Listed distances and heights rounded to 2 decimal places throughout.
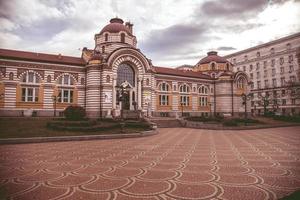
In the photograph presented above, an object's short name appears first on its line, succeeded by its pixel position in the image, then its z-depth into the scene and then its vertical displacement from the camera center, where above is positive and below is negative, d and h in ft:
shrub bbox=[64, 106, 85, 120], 81.25 -0.46
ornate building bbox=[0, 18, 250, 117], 111.34 +17.29
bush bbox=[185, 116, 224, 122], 121.19 -3.91
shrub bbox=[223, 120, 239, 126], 103.13 -5.19
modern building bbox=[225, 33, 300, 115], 185.31 +34.04
